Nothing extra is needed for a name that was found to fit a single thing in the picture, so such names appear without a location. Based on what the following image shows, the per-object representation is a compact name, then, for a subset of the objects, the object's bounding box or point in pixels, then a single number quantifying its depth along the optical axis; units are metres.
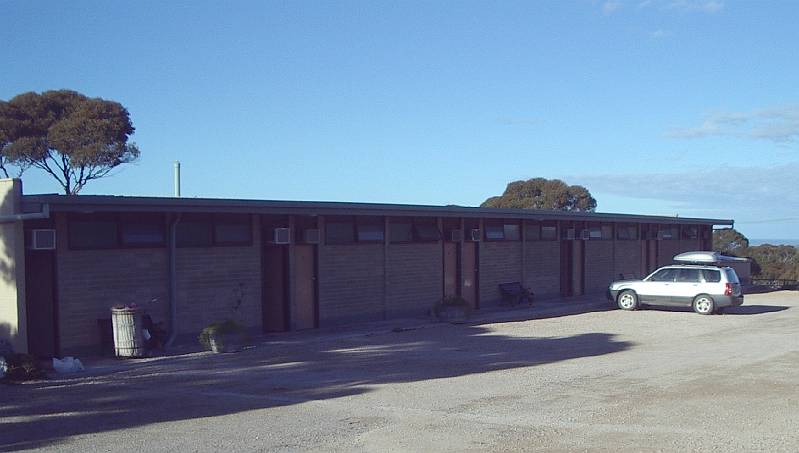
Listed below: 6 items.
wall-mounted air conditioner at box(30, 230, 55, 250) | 14.92
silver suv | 24.81
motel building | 15.27
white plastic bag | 14.12
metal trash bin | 15.60
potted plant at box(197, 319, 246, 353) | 16.38
